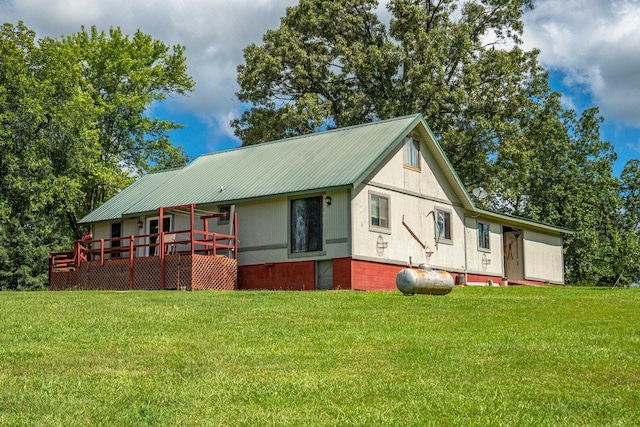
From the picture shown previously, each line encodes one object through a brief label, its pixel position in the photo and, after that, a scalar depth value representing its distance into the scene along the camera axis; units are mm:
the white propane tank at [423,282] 19578
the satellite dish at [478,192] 34281
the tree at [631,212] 47656
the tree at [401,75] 39844
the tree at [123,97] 43375
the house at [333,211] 25844
